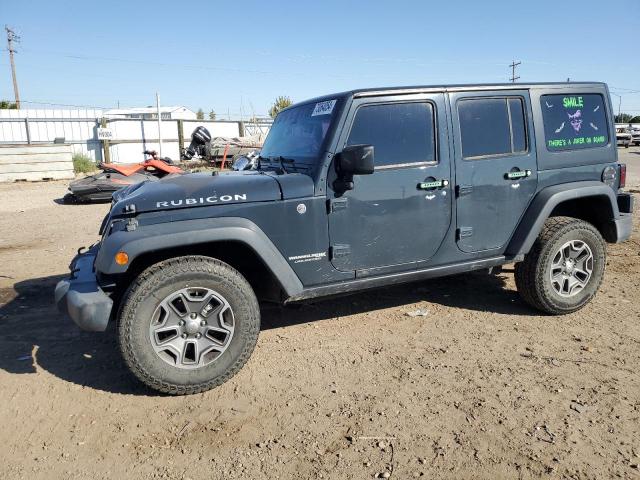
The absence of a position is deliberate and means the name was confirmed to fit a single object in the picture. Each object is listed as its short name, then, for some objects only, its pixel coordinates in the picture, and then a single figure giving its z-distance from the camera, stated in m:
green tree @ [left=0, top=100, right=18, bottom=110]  35.88
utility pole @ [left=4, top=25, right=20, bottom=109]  40.59
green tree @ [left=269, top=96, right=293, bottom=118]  27.35
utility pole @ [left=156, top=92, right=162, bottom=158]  18.72
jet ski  10.85
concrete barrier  14.71
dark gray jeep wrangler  3.12
